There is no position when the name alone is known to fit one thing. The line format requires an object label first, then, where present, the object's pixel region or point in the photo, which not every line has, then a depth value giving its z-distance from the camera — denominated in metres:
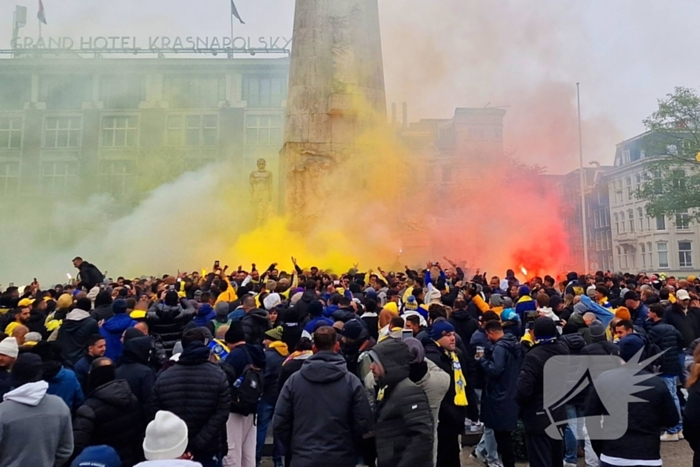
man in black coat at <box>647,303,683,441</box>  7.43
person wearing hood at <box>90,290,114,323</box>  7.77
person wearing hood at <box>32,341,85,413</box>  4.73
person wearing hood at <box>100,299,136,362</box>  6.57
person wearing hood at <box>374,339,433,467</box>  4.07
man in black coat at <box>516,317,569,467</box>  5.17
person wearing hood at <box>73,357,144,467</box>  4.09
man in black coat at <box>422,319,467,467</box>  5.20
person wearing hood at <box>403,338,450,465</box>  4.59
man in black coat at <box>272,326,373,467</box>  4.21
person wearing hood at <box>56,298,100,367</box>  6.43
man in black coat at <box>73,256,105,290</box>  13.10
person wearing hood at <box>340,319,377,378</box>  5.97
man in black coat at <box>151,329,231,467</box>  4.50
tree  21.28
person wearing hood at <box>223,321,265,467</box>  5.42
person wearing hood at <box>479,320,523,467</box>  5.96
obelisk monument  20.12
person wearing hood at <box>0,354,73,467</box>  3.78
